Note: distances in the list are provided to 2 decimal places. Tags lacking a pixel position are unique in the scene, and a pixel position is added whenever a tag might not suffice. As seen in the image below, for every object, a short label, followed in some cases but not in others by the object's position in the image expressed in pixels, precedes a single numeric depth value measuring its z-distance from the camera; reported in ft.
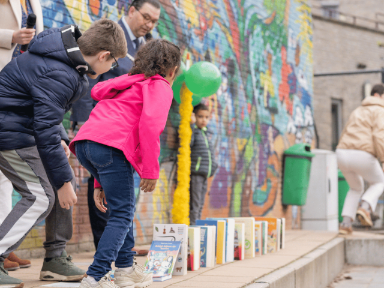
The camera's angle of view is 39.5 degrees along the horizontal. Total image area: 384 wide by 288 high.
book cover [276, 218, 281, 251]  18.52
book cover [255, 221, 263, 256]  17.38
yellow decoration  20.61
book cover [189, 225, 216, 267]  14.30
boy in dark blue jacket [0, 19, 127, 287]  9.77
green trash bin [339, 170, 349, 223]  34.91
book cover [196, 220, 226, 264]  15.06
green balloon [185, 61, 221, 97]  19.25
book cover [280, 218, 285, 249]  18.96
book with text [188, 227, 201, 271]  13.55
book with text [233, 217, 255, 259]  16.57
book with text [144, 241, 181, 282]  12.21
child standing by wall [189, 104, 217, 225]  21.54
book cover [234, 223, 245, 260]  16.10
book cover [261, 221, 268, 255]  17.67
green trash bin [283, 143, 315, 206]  31.48
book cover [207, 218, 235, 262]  15.38
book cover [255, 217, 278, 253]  18.17
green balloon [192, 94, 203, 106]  21.58
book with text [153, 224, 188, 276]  12.92
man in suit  14.74
